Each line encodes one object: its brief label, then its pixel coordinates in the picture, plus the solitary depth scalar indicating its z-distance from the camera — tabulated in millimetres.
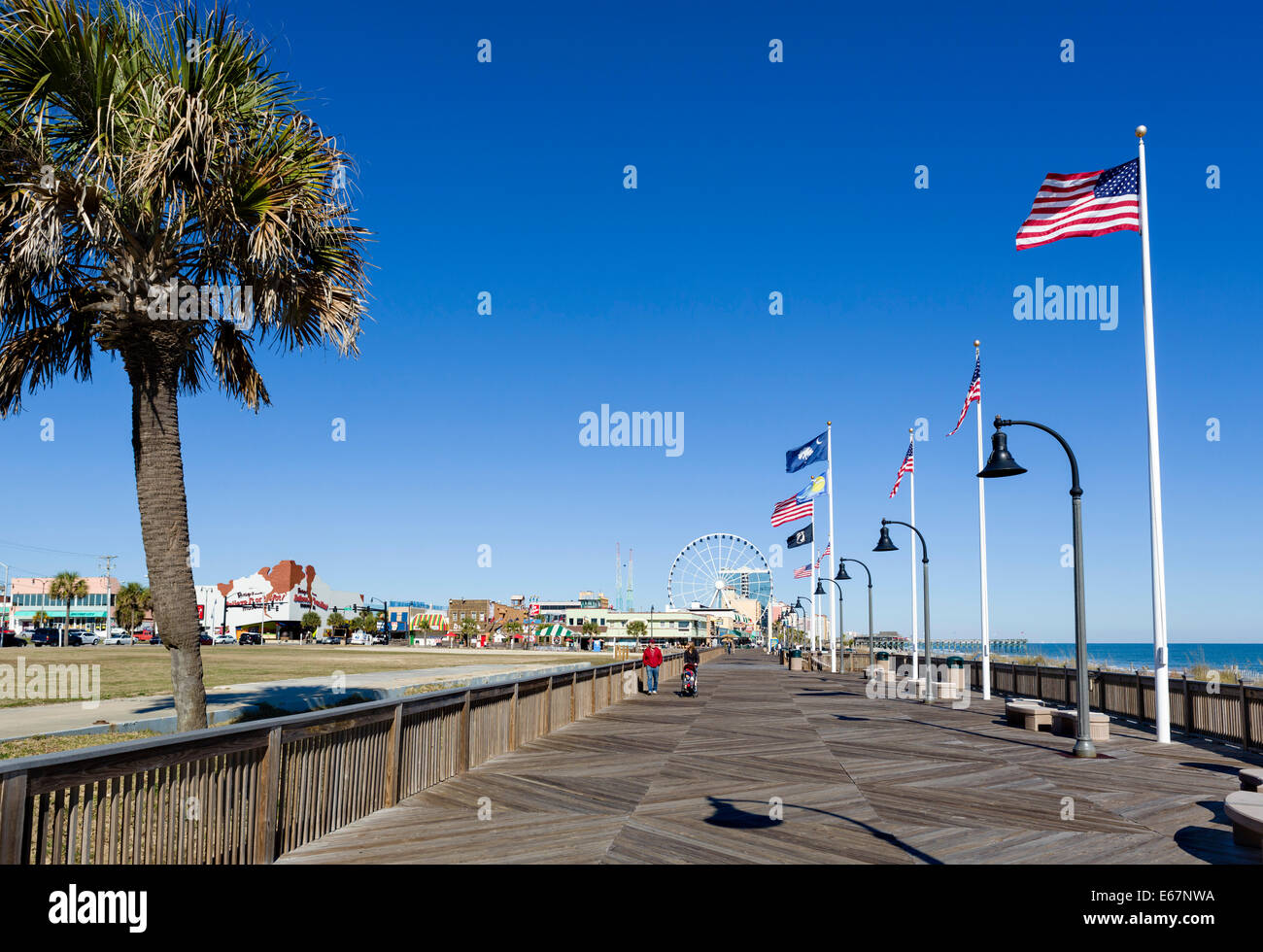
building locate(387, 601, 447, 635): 182612
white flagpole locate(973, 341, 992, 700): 24547
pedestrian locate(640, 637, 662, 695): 26141
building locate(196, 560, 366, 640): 135500
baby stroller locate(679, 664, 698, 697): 25391
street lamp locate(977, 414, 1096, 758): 13742
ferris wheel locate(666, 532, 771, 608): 115250
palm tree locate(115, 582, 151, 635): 109100
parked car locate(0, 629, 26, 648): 77044
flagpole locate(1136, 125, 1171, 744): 15406
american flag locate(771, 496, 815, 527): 41781
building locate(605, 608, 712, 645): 168250
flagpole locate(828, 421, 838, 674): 42562
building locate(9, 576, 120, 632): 144375
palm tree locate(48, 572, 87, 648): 102688
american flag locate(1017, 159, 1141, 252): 16375
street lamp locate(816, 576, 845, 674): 42531
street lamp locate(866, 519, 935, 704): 23420
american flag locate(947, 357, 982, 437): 23781
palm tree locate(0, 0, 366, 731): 9391
